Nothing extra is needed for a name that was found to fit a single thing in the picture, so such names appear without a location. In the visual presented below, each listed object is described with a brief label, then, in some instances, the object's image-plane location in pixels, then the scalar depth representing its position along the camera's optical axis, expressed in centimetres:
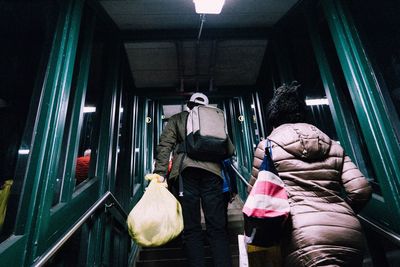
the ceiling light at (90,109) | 275
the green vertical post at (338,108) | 194
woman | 109
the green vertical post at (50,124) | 136
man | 189
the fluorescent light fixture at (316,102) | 251
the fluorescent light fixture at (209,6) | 234
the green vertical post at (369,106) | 149
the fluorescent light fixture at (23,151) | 140
